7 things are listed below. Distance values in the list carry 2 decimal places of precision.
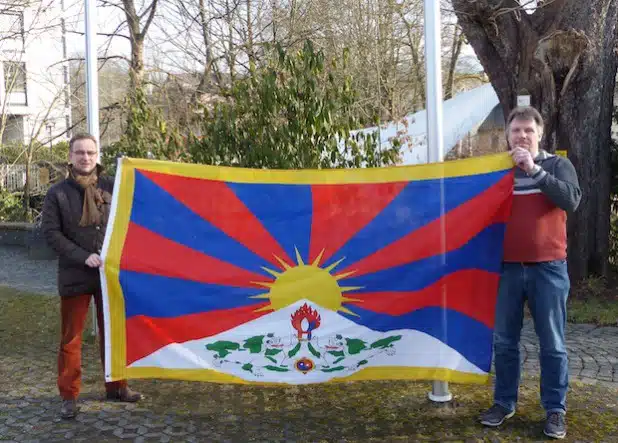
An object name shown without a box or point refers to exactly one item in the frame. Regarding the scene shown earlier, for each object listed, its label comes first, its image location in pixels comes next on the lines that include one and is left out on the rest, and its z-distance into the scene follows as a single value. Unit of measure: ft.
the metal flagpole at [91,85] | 17.71
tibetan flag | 13.23
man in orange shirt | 12.09
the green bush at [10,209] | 51.98
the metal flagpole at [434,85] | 13.46
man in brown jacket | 13.66
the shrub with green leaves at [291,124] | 18.10
